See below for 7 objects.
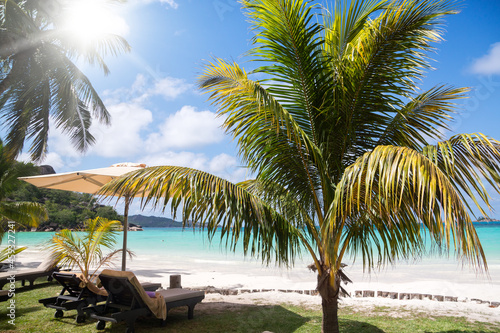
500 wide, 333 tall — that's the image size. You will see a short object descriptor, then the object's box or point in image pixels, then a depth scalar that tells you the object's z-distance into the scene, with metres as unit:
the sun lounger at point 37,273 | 7.72
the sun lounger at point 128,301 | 4.64
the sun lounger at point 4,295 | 5.05
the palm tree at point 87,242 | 6.15
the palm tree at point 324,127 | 3.74
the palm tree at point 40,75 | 10.74
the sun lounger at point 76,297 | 5.33
